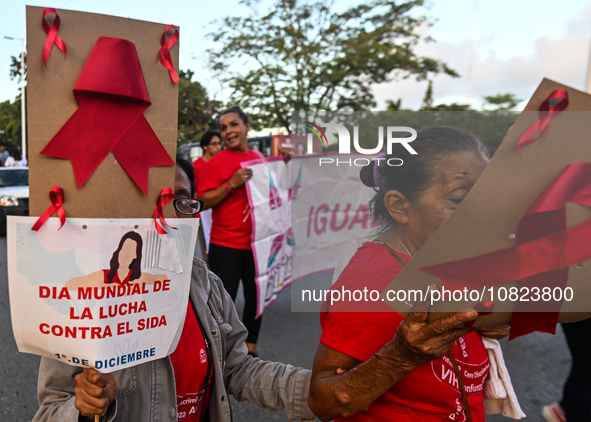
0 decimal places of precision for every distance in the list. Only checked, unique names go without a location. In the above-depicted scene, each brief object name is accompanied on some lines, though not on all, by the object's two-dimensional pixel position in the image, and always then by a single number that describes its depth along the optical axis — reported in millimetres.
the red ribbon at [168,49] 1045
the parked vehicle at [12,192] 9141
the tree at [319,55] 15203
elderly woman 1095
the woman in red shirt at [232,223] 3682
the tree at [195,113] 17192
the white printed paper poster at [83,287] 972
